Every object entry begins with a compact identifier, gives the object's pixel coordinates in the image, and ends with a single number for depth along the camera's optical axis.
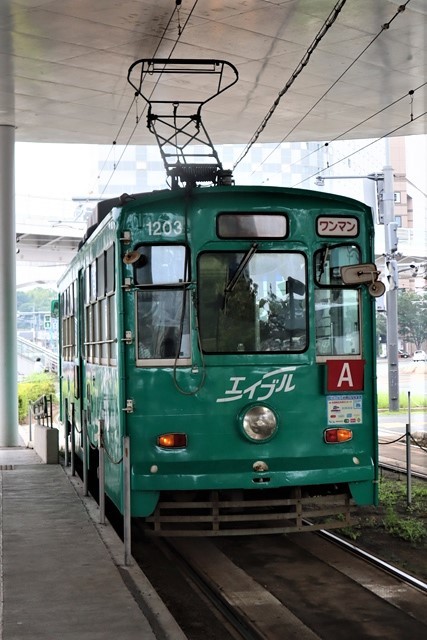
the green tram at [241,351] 7.73
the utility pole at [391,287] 27.02
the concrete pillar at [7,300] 21.23
